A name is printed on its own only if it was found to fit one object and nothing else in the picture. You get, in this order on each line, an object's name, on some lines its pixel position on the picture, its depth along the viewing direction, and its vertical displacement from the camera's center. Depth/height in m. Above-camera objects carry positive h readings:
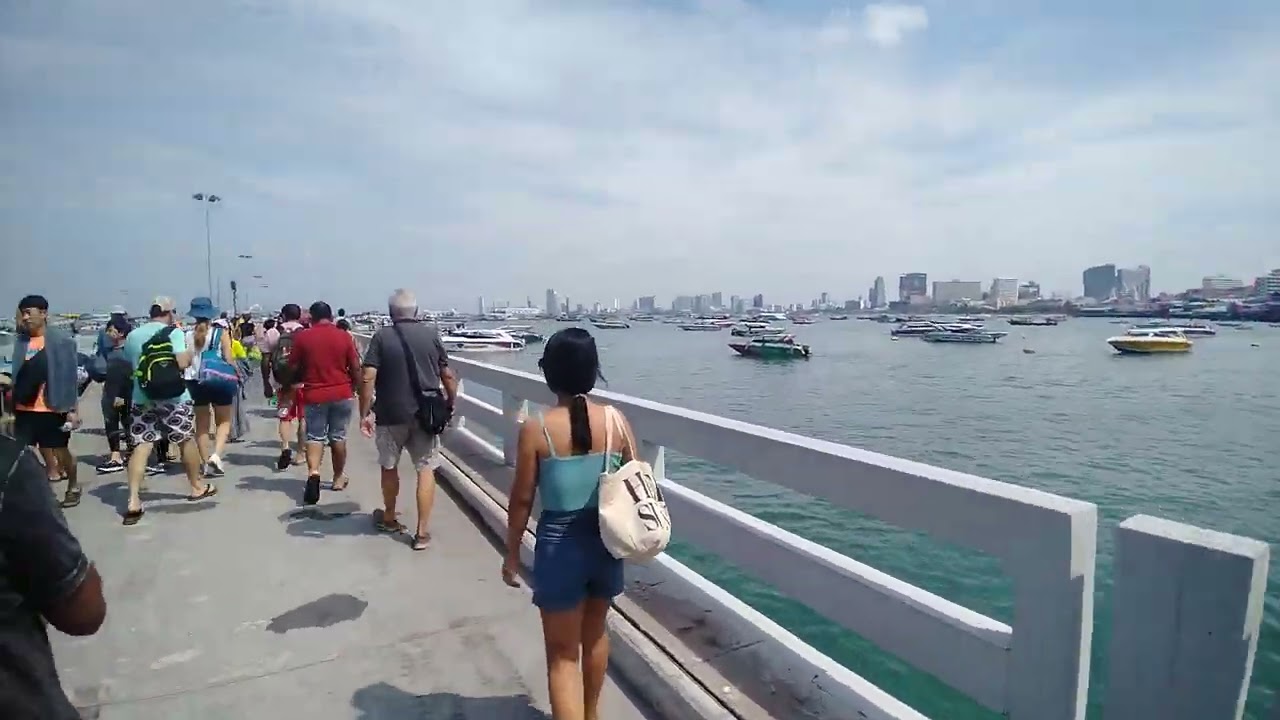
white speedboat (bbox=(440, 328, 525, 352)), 64.62 -3.33
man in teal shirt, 6.03 -1.02
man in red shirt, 6.44 -0.69
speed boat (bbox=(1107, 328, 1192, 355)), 72.00 -3.57
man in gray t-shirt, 5.46 -0.64
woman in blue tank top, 2.65 -0.73
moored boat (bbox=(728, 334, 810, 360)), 68.56 -3.99
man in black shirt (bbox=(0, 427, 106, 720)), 1.47 -0.60
